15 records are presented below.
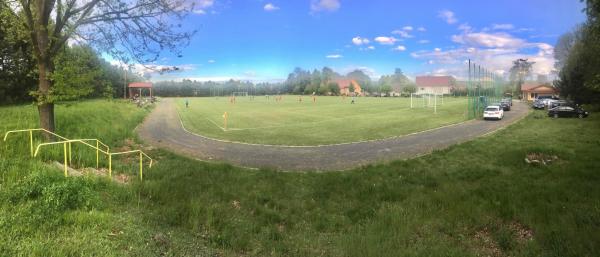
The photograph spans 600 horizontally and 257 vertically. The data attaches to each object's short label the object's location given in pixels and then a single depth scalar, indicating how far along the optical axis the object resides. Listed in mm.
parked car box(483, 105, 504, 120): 36906
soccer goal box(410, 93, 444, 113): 60438
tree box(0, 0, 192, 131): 13143
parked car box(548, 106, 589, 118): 37500
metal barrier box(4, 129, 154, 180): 9719
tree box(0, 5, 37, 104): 37312
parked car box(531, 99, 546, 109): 57031
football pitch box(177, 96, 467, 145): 24156
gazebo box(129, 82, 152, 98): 90438
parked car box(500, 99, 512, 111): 53569
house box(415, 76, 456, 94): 126825
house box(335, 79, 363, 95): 143738
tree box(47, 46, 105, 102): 13648
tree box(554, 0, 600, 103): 43097
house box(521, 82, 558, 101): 94250
